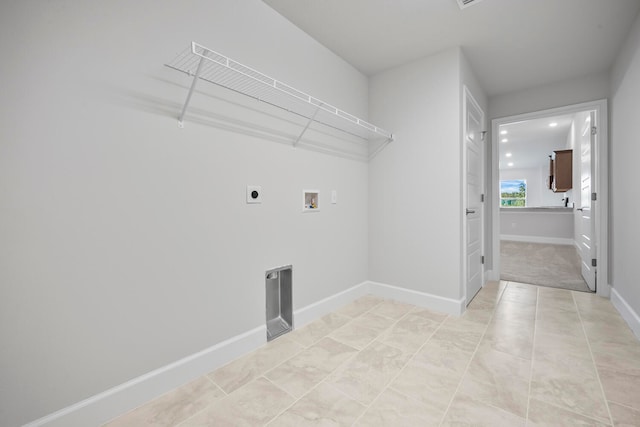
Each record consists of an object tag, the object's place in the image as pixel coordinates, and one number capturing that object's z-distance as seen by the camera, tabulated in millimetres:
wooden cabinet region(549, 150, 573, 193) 5838
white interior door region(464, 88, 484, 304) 2641
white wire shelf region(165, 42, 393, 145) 1410
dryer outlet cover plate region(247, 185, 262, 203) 1801
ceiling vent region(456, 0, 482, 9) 1828
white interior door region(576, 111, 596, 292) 3027
